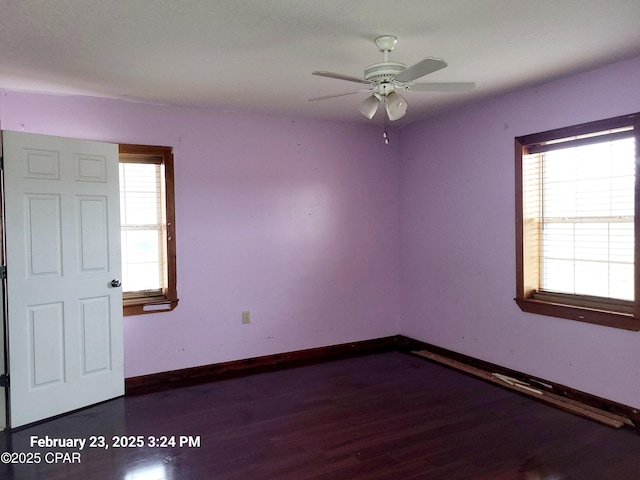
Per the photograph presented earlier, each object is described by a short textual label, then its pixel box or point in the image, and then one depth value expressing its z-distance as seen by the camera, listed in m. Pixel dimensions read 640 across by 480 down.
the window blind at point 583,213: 3.25
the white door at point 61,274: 3.24
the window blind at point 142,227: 4.03
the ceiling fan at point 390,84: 2.62
